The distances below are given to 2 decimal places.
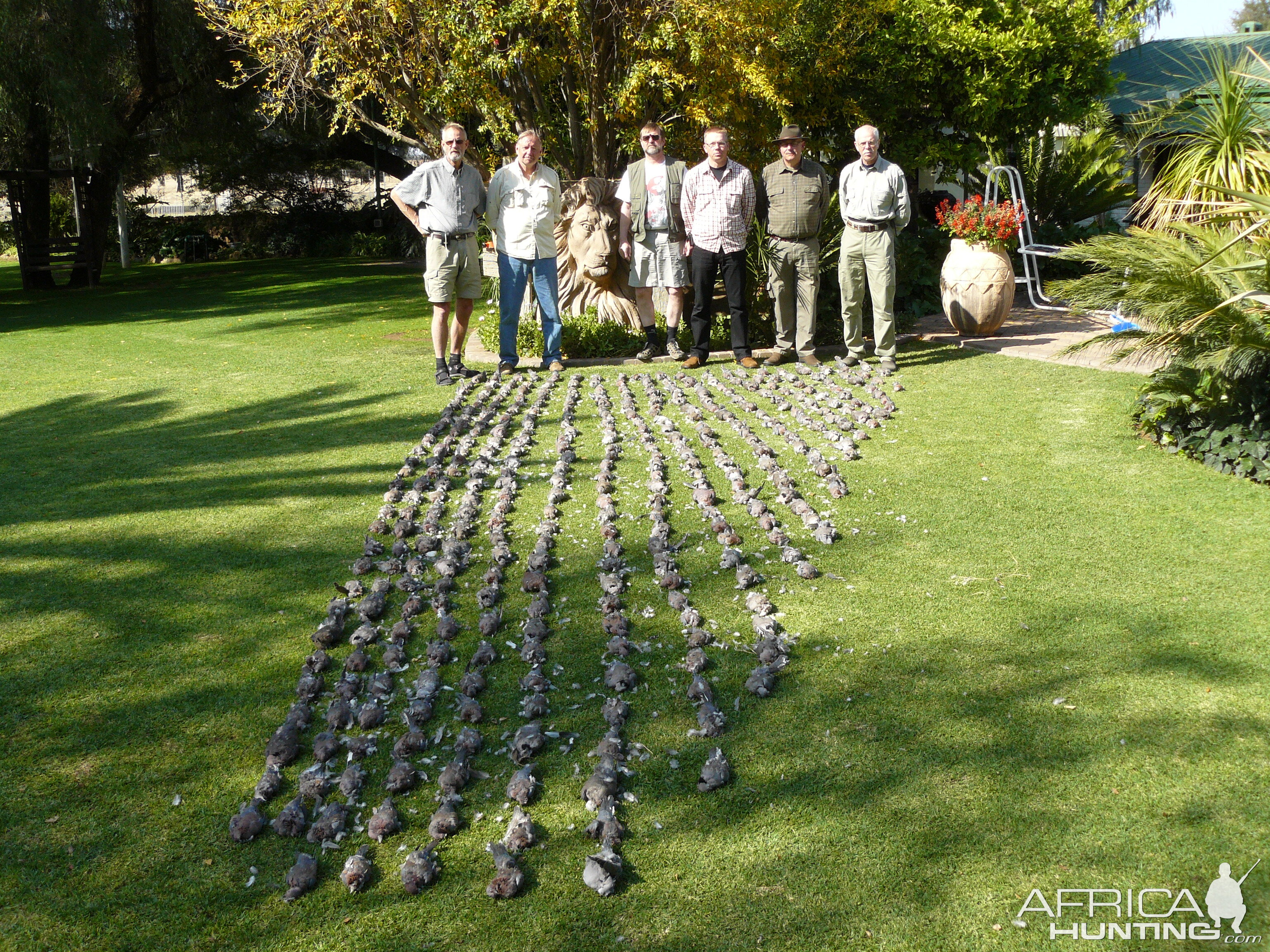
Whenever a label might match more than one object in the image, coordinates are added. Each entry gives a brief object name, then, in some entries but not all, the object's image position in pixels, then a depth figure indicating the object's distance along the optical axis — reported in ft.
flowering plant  32.40
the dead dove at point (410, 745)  10.77
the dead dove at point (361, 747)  10.77
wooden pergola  68.28
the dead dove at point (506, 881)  8.67
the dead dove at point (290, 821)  9.62
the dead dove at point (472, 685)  11.84
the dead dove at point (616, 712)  11.12
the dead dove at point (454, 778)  10.11
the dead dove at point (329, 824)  9.53
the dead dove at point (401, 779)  10.18
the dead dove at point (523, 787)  9.88
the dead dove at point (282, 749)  10.64
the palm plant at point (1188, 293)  18.43
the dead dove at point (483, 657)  12.57
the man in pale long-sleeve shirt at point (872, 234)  27.99
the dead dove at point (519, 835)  9.28
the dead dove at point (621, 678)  11.94
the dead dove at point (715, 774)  10.02
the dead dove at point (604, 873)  8.73
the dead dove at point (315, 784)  10.12
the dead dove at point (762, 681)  11.73
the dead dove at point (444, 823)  9.50
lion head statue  35.47
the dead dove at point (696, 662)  12.24
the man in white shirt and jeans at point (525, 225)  29.35
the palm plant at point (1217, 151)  30.12
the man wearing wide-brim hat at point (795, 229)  29.09
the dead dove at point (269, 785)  10.11
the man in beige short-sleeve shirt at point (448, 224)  28.68
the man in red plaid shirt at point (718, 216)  28.94
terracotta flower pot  32.65
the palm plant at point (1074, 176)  49.85
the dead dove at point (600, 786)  9.80
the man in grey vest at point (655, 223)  29.94
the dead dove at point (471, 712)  11.31
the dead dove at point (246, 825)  9.57
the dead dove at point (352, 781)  10.14
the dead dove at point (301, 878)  8.76
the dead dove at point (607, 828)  9.29
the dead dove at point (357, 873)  8.83
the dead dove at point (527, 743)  10.57
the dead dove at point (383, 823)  9.51
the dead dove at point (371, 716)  11.35
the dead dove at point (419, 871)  8.81
